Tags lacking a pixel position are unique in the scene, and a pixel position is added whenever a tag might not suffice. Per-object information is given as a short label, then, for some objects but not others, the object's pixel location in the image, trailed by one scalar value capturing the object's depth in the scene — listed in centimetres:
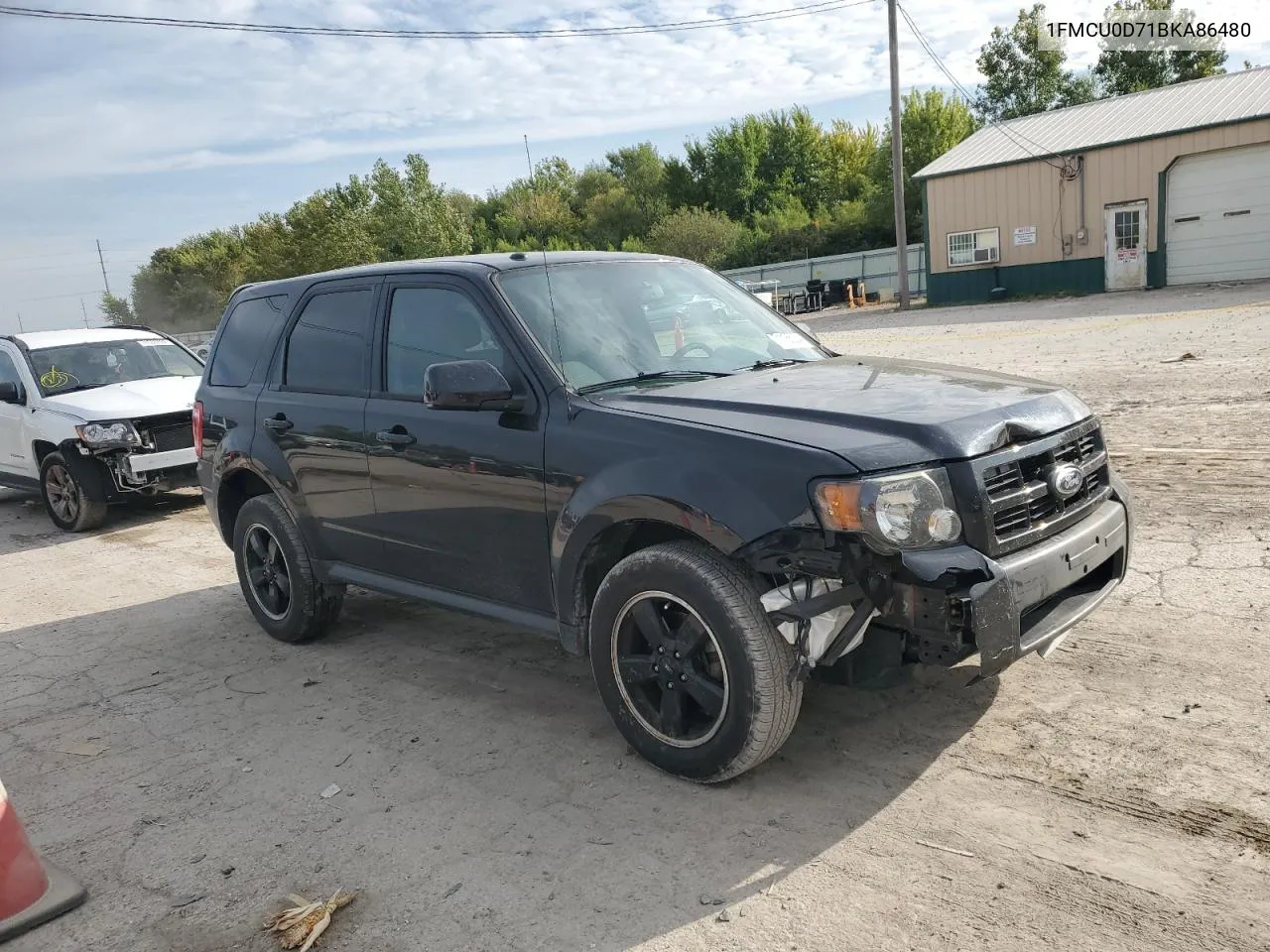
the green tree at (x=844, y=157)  6512
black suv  313
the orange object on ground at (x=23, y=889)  312
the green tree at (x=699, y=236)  5134
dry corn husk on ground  291
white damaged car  941
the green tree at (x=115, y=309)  9406
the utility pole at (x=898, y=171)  2836
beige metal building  2470
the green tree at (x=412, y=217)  5697
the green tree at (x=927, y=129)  5431
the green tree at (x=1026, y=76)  5216
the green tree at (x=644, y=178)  6519
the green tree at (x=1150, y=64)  4734
